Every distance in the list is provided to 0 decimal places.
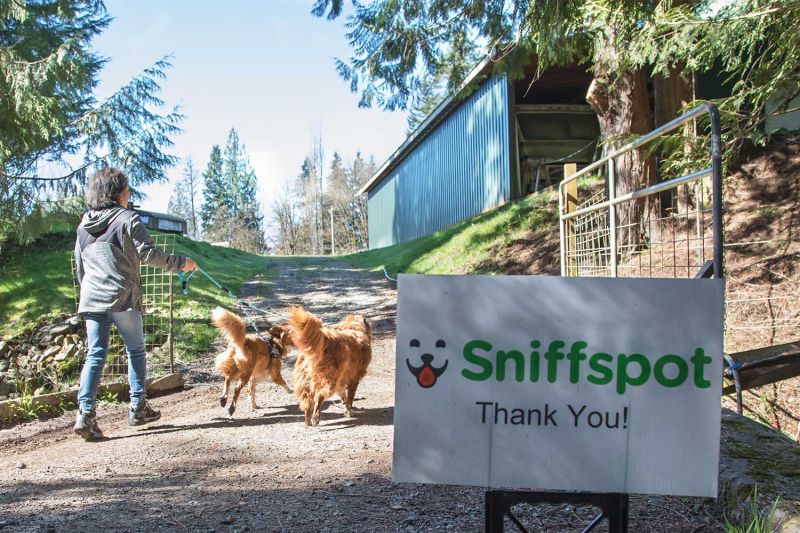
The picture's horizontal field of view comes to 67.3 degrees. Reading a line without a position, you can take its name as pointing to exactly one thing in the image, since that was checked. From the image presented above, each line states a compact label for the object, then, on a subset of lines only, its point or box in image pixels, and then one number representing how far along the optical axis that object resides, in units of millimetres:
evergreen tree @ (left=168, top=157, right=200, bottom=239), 72562
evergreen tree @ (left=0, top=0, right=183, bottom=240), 9172
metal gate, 3119
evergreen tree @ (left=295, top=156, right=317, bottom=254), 64188
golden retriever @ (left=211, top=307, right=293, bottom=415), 5715
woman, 5125
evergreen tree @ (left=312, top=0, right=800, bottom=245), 6637
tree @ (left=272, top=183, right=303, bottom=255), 63062
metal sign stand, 2109
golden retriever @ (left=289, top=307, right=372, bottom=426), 5133
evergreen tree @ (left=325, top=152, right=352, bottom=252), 62375
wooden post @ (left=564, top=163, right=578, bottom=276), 7387
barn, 17438
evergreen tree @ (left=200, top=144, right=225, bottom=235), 72938
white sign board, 2039
